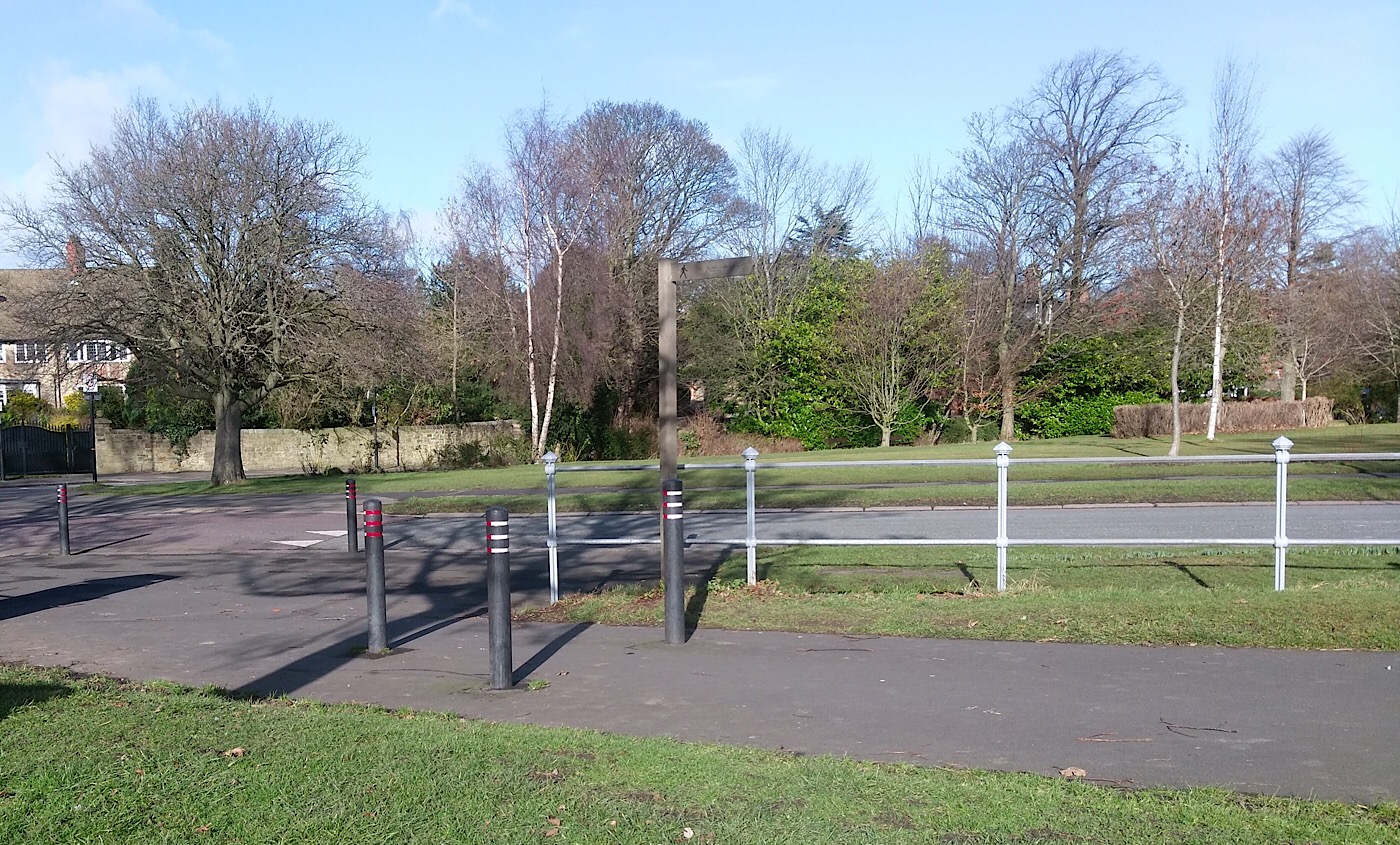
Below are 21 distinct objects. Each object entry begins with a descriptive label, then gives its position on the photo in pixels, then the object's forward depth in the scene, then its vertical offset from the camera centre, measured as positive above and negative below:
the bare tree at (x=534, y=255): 38.53 +5.18
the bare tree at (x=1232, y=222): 29.38 +4.58
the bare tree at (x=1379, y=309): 44.81 +3.19
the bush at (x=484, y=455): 41.50 -2.51
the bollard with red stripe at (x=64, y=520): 15.87 -1.86
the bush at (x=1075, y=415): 45.78 -1.28
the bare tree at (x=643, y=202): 42.84 +8.42
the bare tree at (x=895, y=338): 41.56 +1.94
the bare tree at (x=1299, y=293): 43.88 +3.78
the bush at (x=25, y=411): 44.38 -0.62
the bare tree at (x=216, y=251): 27.62 +3.88
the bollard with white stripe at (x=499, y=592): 7.06 -1.36
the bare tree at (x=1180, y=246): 29.09 +3.87
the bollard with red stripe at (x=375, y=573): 7.68 -1.36
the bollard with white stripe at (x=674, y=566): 8.29 -1.38
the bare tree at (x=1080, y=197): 45.81 +8.32
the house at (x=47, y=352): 27.16 +1.22
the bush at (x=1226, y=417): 40.75 -1.34
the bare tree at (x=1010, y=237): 44.88 +6.62
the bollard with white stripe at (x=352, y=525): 14.98 -1.88
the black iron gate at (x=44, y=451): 42.06 -2.22
